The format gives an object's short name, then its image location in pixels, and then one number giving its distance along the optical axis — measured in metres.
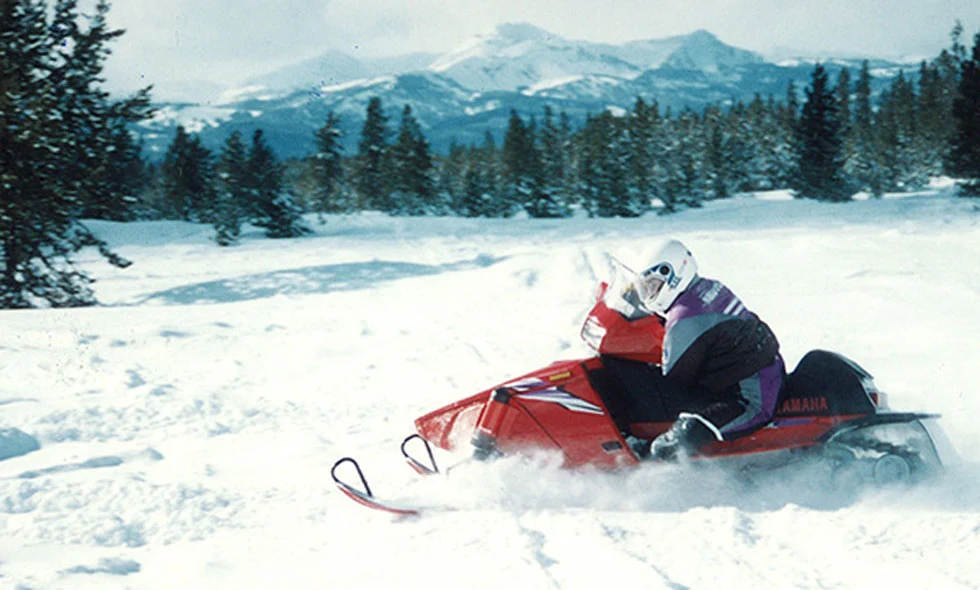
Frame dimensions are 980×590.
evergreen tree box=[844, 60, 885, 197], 49.51
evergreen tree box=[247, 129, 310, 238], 37.44
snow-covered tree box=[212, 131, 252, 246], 35.34
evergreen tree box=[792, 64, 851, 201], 44.59
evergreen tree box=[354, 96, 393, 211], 51.25
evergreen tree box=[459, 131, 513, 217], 53.31
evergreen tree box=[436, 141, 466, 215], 55.88
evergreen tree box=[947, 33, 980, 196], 33.09
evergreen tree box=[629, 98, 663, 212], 51.41
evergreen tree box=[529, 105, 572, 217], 50.81
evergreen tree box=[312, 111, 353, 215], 46.34
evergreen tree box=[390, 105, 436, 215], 49.72
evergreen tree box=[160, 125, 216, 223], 47.81
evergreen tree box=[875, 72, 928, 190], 52.72
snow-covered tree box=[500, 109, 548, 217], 50.72
